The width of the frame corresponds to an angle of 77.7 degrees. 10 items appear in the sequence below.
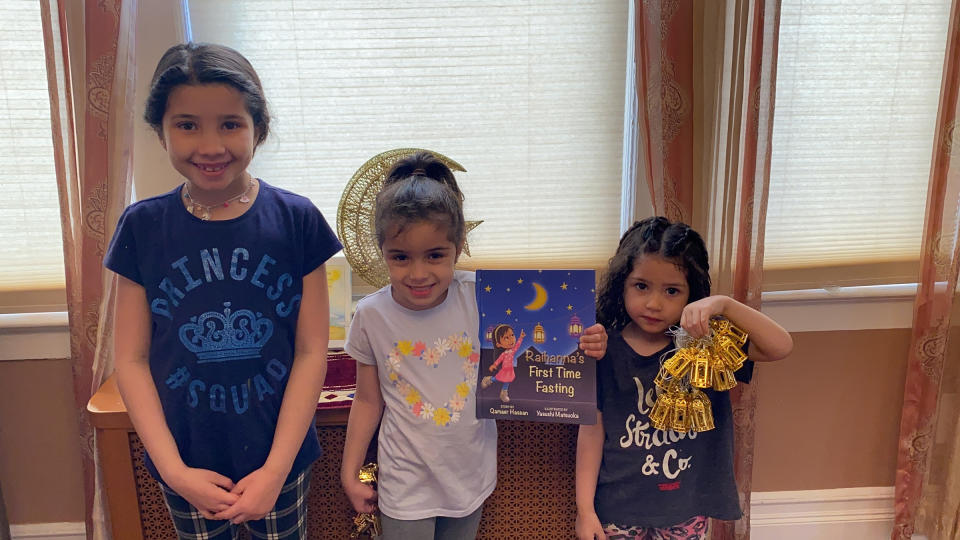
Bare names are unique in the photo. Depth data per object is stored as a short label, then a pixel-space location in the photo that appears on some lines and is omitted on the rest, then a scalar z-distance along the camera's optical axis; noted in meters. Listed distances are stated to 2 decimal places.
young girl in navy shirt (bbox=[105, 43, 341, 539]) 0.88
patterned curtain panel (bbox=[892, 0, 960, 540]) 1.41
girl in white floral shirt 1.02
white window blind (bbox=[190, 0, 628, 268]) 1.43
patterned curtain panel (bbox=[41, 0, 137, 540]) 1.23
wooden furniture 1.20
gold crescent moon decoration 1.22
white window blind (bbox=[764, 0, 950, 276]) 1.44
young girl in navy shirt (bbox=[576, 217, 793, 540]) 1.03
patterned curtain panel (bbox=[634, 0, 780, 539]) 1.30
